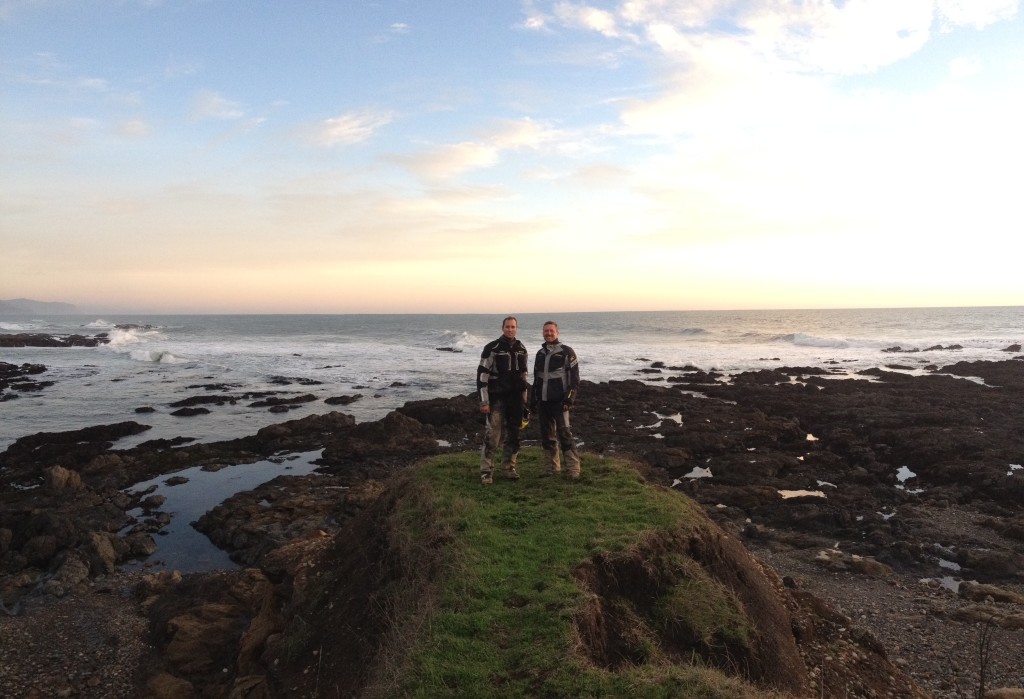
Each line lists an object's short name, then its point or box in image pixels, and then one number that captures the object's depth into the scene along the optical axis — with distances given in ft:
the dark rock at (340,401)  106.42
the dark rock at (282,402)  103.88
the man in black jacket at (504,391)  30.22
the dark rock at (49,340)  237.25
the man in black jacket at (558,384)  30.68
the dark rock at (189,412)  94.67
